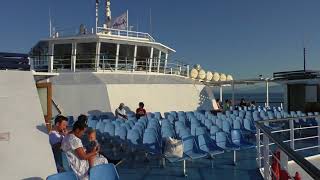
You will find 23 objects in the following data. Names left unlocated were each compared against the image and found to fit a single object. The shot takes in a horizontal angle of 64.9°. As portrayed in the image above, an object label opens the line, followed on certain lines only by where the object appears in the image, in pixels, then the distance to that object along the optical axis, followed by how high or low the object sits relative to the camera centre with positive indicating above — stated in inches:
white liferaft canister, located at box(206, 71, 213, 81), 557.7 +41.2
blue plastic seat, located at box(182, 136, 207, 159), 177.9 -39.3
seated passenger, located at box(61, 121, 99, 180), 117.2 -28.1
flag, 454.1 +129.5
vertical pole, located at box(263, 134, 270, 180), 129.0 -32.5
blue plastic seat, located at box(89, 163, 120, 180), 105.4 -33.9
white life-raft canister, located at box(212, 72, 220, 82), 570.9 +39.8
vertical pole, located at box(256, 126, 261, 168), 169.5 -36.8
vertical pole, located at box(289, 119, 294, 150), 191.4 -30.3
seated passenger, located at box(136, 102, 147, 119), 304.4 -22.8
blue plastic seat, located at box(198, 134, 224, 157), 185.6 -38.5
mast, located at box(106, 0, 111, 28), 470.9 +150.9
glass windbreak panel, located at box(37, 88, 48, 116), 213.4 -4.4
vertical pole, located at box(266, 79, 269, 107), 475.3 +10.0
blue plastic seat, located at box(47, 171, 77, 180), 94.5 -32.1
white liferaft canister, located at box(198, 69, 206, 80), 542.7 +43.4
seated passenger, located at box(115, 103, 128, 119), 304.1 -24.4
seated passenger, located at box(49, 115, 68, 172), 144.5 -28.1
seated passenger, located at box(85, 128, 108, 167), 122.3 -27.5
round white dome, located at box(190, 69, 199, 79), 527.6 +44.1
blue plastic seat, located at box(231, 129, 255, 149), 202.7 -37.4
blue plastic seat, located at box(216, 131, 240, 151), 196.1 -38.0
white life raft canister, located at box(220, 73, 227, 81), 585.3 +41.5
